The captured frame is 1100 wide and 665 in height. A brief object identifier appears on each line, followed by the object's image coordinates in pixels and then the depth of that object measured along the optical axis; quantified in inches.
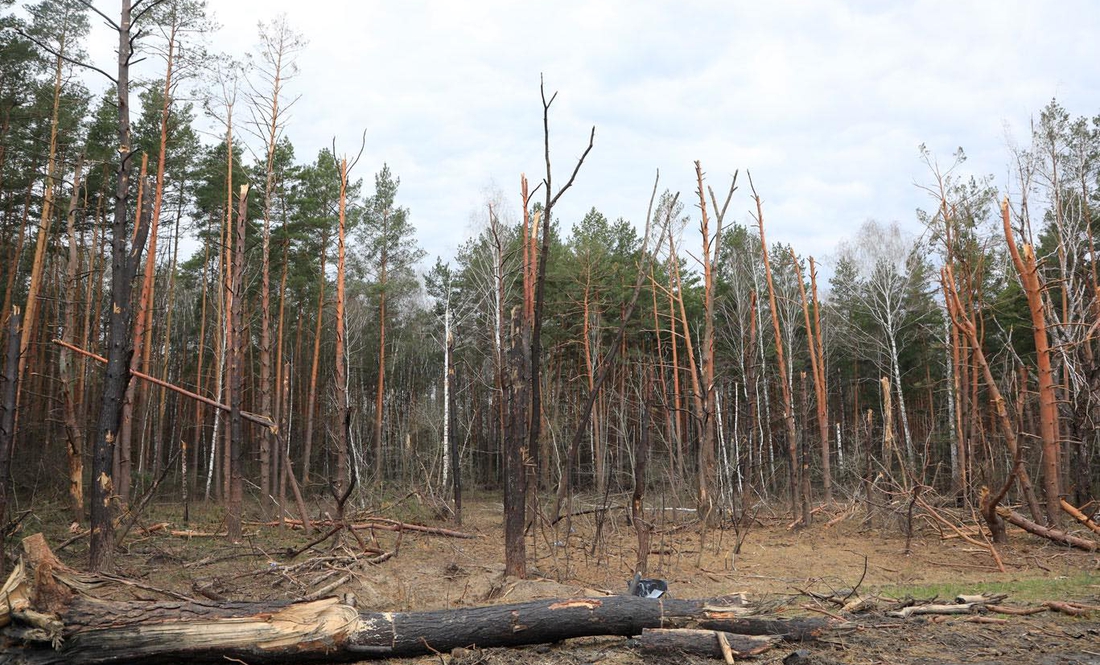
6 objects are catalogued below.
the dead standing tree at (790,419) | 603.5
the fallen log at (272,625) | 179.3
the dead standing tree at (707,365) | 526.6
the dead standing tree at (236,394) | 445.9
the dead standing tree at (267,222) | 555.8
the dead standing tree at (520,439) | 320.5
